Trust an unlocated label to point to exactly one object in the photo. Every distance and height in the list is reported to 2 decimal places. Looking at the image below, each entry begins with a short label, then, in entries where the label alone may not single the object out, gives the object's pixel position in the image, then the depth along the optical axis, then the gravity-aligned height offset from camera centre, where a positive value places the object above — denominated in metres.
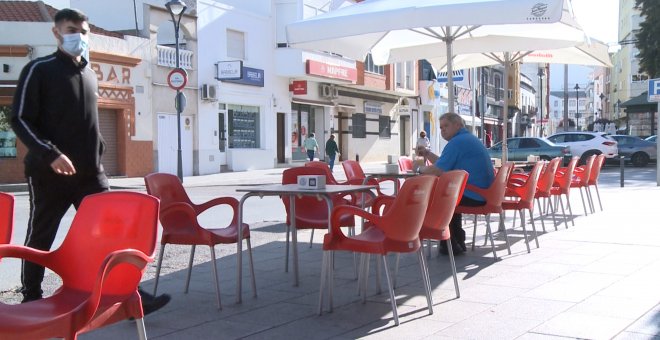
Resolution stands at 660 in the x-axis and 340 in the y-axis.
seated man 7.43 -0.27
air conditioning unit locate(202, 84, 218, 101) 25.94 +1.71
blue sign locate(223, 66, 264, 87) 27.73 +2.42
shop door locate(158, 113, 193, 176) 24.55 -0.13
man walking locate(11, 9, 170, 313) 4.45 +0.08
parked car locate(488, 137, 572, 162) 28.22 -0.53
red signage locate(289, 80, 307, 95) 31.48 +2.25
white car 29.83 -0.32
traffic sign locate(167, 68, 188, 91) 20.97 +1.74
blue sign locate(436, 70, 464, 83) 44.14 +3.67
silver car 31.20 -0.66
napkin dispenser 5.69 -0.35
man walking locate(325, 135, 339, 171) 28.97 -0.46
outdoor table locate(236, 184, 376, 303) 5.45 -0.42
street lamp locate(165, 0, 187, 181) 21.09 +2.83
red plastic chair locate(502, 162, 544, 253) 7.91 -0.68
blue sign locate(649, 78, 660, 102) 18.03 +1.14
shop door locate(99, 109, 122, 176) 23.00 +0.09
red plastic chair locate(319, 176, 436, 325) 4.88 -0.64
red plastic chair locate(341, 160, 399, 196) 8.86 -0.42
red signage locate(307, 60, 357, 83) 30.48 +3.01
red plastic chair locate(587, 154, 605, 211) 11.90 -0.57
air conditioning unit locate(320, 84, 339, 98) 33.62 +2.22
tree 31.83 +4.43
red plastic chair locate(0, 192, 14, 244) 3.60 -0.39
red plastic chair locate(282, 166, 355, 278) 6.88 -0.72
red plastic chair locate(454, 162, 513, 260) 7.23 -0.61
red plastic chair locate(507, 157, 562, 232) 9.10 -0.57
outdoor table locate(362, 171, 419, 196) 7.79 -0.43
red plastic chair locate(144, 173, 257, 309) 5.43 -0.66
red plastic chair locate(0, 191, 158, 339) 2.98 -0.61
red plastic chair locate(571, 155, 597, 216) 11.30 -0.71
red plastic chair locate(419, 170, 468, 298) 5.50 -0.54
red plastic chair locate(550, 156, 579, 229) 10.03 -0.68
